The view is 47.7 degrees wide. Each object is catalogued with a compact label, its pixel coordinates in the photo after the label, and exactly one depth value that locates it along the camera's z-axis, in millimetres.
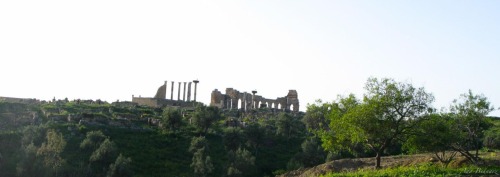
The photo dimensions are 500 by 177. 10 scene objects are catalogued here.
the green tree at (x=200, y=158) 51812
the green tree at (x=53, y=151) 49406
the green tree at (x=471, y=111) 34281
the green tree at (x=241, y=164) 52375
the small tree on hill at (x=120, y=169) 49438
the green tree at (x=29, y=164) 49041
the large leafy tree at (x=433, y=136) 32031
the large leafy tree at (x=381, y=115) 32094
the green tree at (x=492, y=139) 56522
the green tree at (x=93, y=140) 56438
